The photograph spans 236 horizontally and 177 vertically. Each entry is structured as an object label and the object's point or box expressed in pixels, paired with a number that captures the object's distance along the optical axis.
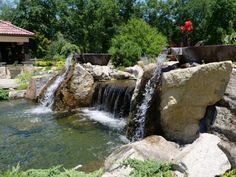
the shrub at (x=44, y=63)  15.78
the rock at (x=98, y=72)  9.85
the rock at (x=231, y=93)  4.77
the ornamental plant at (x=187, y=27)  7.05
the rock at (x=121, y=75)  10.27
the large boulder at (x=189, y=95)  4.89
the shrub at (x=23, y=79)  11.86
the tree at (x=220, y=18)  21.54
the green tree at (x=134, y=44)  12.02
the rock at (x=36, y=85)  10.55
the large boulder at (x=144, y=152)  4.15
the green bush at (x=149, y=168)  3.65
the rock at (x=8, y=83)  11.86
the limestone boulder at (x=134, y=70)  10.50
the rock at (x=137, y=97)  6.03
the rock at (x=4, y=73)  14.13
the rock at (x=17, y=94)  10.96
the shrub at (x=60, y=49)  17.63
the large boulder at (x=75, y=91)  9.02
